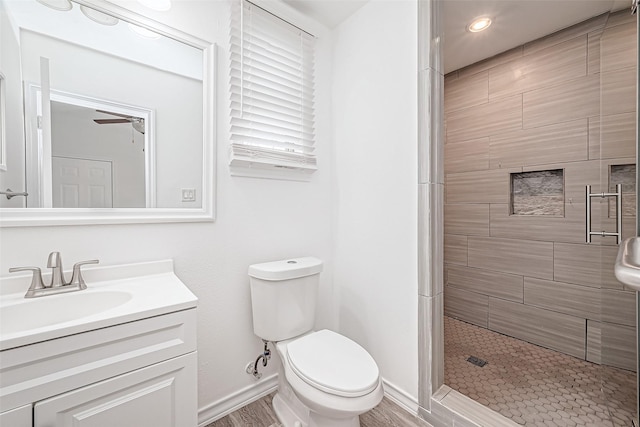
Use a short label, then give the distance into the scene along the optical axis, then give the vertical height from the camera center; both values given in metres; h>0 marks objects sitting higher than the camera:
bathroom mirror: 1.06 +0.44
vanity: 0.68 -0.42
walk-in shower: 1.35 -0.12
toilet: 1.06 -0.68
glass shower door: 1.17 +0.03
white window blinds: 1.52 +0.73
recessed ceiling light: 1.84 +1.31
